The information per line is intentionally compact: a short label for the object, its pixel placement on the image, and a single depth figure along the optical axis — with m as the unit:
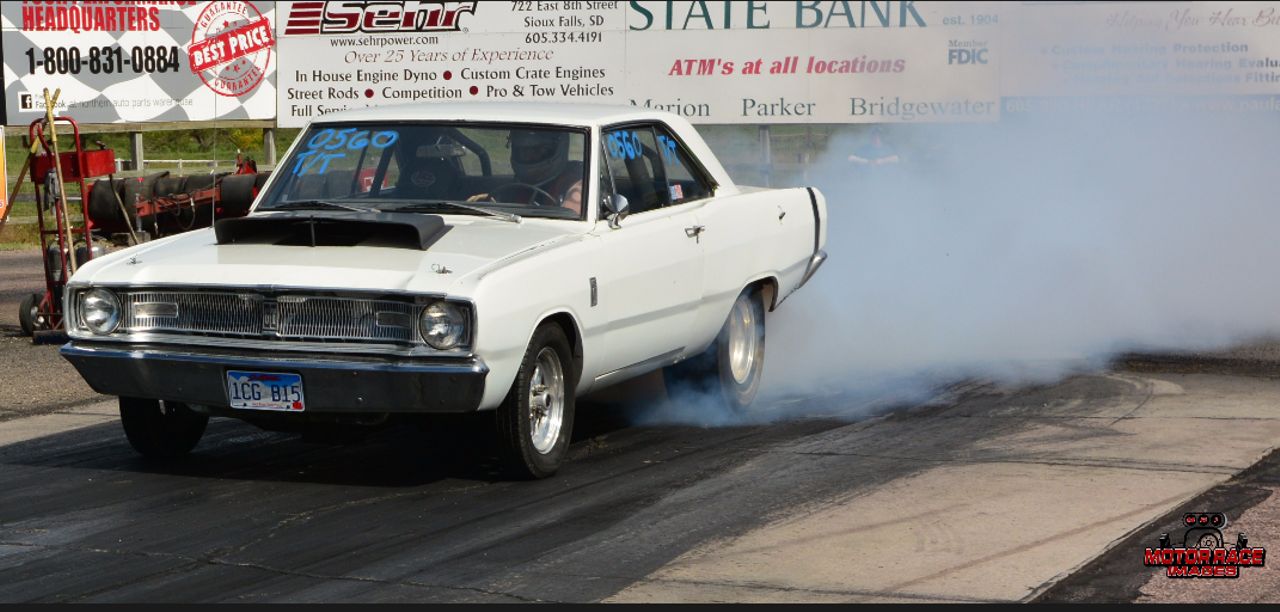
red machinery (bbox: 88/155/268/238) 16.27
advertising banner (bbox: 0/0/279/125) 19.52
